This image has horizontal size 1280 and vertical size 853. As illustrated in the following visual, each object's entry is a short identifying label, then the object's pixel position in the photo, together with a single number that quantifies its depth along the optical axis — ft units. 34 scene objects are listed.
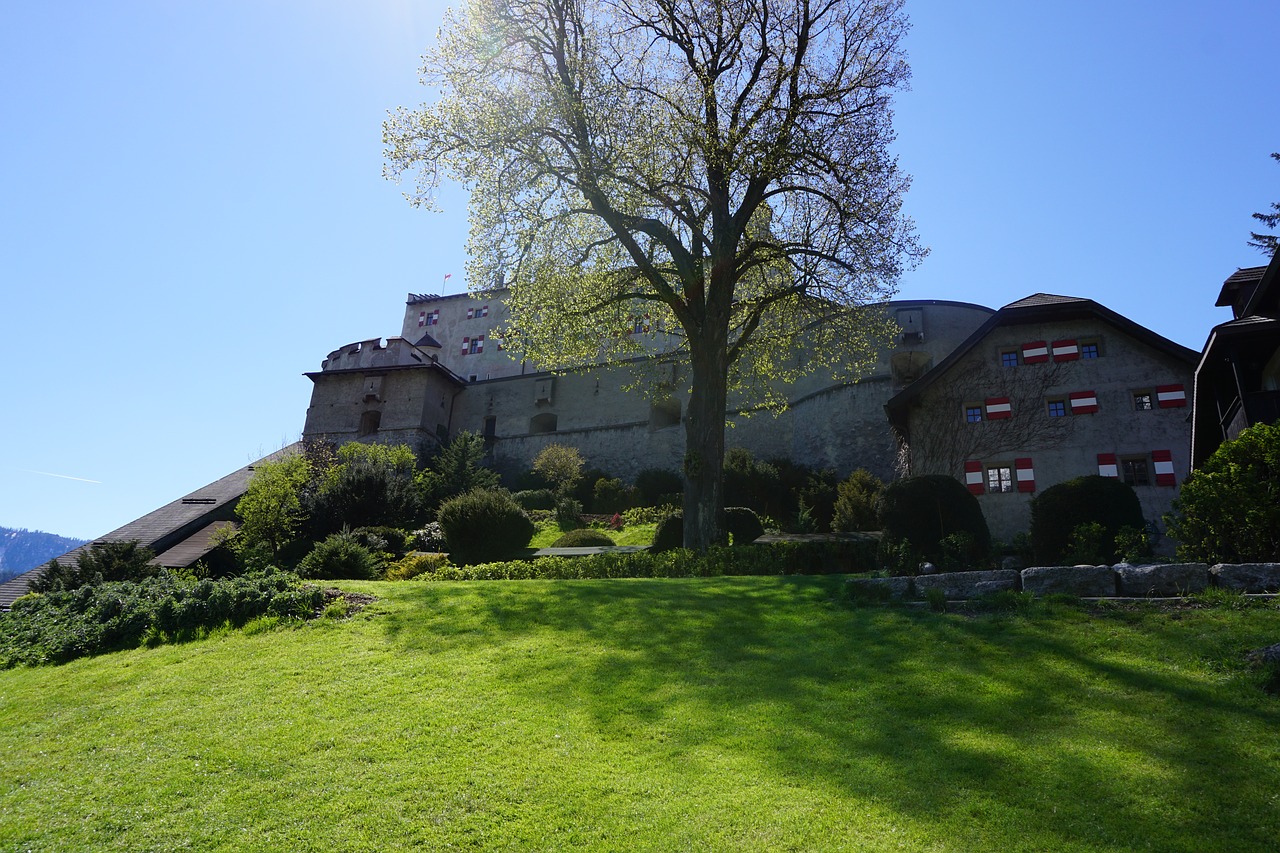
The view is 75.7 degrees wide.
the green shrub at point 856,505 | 89.61
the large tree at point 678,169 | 60.90
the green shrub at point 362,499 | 86.48
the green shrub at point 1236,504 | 31.14
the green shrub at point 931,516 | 50.78
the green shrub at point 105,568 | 65.77
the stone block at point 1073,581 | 30.68
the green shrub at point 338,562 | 58.75
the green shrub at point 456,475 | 110.42
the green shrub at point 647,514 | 107.45
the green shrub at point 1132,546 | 38.27
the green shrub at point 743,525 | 72.54
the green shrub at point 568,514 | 107.86
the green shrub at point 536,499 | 120.78
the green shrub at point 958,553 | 48.19
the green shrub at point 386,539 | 76.97
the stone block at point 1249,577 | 28.12
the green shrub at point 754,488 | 106.32
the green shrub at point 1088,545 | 42.34
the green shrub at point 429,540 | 83.56
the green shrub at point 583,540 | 86.17
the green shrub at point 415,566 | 63.62
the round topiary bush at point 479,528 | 75.82
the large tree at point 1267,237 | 91.91
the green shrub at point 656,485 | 117.60
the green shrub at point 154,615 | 36.96
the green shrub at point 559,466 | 125.70
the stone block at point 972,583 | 32.68
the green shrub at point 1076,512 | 49.26
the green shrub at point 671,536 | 70.12
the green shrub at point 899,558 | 48.14
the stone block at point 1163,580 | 29.09
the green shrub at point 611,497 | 118.93
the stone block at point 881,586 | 34.47
